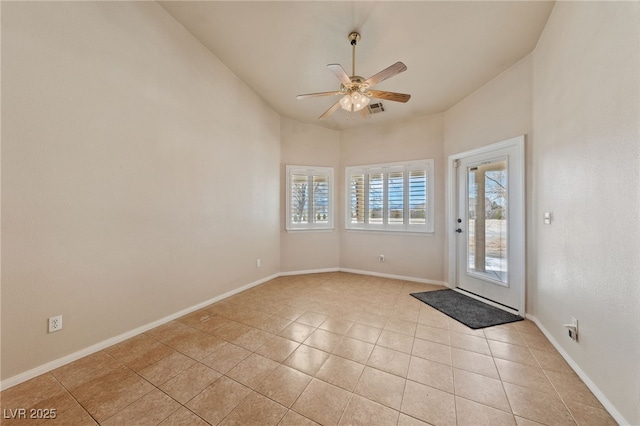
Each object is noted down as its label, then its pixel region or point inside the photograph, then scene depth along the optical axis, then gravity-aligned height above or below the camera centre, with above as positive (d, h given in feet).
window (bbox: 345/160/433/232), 13.82 +1.19
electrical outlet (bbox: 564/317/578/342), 5.98 -2.93
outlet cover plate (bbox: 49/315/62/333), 5.88 -2.81
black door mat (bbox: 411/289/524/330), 8.82 -3.93
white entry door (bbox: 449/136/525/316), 9.28 -0.35
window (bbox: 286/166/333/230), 15.24 +1.16
